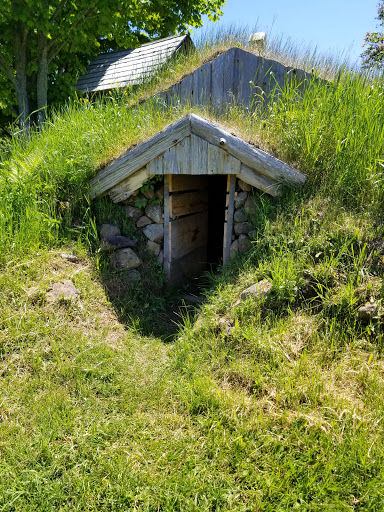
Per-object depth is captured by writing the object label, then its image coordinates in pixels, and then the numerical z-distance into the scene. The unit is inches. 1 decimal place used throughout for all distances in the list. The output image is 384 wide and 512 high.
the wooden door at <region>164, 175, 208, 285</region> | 192.5
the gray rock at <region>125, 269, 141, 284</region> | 176.7
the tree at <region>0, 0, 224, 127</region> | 295.9
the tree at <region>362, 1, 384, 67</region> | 566.6
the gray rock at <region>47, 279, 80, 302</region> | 142.6
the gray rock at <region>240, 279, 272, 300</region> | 133.3
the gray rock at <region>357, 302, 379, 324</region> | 116.2
